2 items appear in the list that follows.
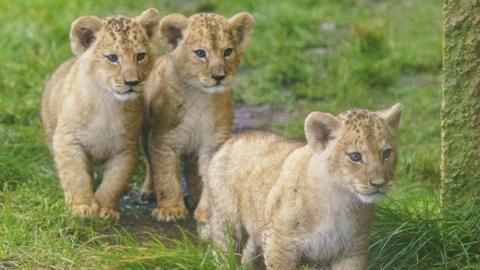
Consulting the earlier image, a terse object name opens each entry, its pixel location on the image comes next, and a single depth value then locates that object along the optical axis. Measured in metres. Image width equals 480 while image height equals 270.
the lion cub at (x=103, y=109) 17.27
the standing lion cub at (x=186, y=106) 17.75
